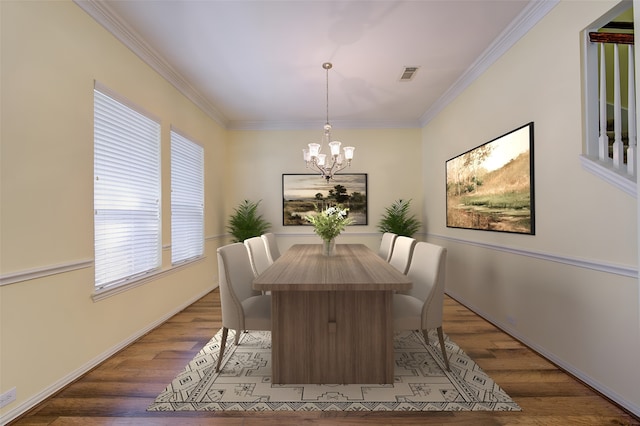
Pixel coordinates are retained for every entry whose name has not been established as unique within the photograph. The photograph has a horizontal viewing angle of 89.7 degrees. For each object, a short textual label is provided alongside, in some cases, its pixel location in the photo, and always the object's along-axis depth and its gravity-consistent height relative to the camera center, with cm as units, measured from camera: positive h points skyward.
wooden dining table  223 -85
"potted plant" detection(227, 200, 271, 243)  554 -16
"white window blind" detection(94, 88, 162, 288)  271 +22
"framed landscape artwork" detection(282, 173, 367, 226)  595 +33
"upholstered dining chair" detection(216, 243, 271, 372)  239 -70
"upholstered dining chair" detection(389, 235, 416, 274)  299 -41
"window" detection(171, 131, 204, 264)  406 +21
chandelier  369 +69
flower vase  327 -35
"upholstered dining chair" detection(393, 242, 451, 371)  234 -70
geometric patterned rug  201 -121
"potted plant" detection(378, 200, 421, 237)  564 -15
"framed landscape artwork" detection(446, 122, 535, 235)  290 +28
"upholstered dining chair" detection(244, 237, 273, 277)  315 -42
